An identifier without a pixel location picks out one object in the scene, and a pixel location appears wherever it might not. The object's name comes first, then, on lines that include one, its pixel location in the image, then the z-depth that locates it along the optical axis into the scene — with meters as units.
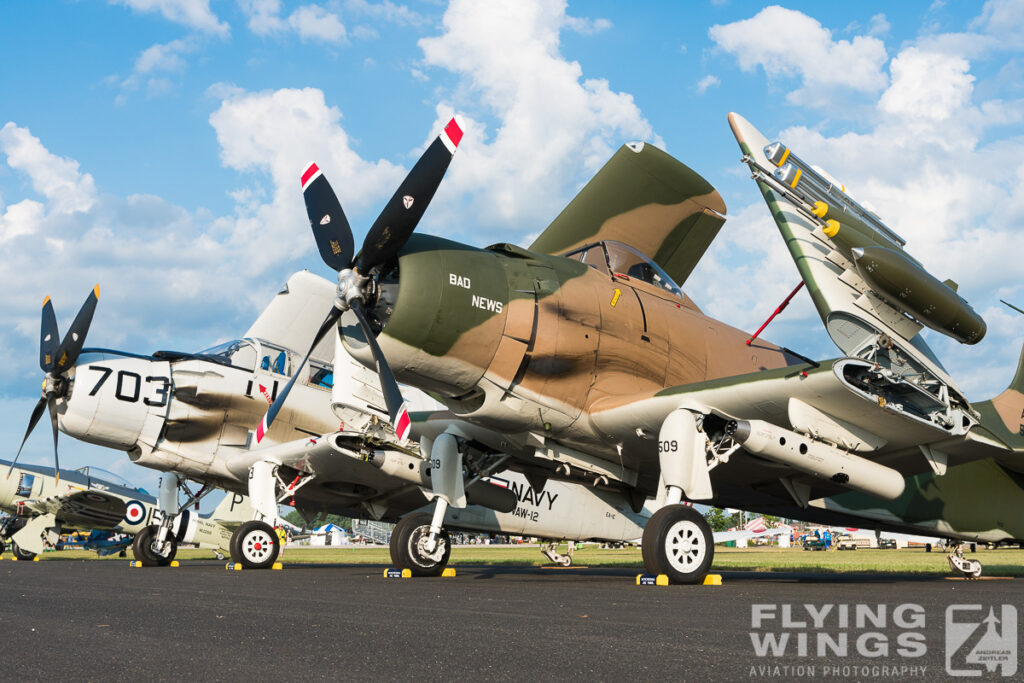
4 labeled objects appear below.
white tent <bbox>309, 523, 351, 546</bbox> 115.19
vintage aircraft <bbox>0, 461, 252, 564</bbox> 29.17
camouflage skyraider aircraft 9.14
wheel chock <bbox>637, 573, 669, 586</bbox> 8.82
